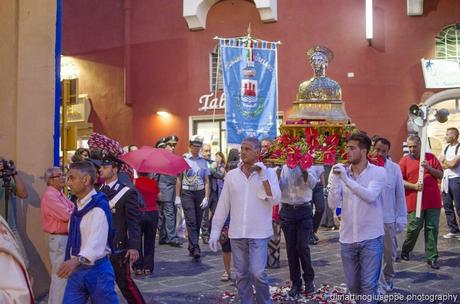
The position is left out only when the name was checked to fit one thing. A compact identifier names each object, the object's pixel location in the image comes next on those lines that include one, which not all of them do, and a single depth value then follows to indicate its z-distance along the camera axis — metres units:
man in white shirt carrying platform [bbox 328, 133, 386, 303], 4.99
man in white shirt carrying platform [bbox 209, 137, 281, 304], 5.38
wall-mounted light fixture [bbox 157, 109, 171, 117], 19.02
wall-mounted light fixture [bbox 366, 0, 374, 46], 16.36
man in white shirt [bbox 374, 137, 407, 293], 6.54
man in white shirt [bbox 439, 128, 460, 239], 9.97
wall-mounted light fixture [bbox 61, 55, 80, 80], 20.67
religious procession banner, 12.39
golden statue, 6.54
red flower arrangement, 5.83
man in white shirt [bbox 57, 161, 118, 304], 4.25
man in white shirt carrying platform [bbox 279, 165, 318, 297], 6.66
